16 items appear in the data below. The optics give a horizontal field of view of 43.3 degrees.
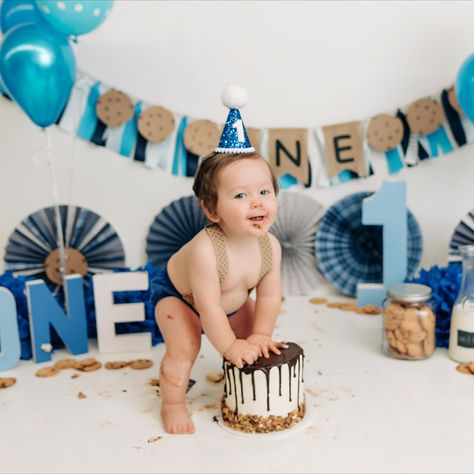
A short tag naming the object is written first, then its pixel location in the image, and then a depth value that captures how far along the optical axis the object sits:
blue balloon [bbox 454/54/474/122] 1.38
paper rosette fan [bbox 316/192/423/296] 1.70
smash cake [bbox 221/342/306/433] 1.00
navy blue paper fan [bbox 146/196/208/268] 1.69
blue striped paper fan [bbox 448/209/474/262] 1.60
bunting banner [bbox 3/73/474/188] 1.63
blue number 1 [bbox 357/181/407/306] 1.56
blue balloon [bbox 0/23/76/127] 1.24
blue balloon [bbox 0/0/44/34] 1.33
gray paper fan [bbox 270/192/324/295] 1.74
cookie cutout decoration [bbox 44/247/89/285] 1.63
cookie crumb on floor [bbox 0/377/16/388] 1.23
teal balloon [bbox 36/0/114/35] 1.22
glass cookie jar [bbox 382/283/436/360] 1.25
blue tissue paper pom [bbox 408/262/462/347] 1.34
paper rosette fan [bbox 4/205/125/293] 1.62
